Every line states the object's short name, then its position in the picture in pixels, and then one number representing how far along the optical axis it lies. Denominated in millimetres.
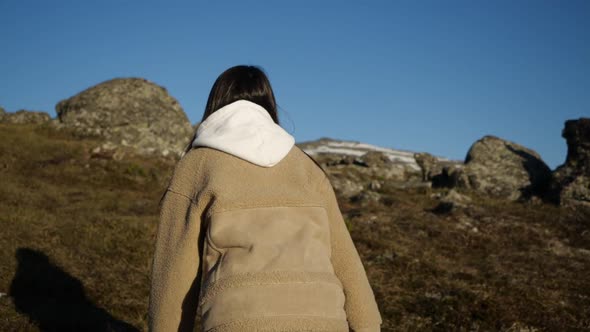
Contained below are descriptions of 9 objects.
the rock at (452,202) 14236
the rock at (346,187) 18734
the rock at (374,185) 20438
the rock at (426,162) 25112
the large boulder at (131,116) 24703
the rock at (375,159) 29812
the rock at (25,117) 26688
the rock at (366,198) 16147
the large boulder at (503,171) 18953
